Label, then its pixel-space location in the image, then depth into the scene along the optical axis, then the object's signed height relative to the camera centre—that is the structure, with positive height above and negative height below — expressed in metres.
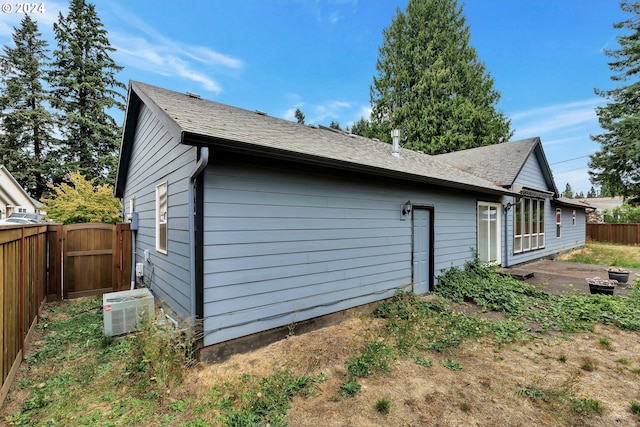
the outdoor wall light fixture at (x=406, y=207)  5.94 +0.16
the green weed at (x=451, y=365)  3.46 -1.89
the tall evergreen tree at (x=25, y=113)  19.19 +6.96
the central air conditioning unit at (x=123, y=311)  4.26 -1.49
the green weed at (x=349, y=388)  2.94 -1.86
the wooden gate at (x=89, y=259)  6.50 -1.07
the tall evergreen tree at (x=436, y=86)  20.53 +9.96
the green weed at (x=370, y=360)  3.35 -1.84
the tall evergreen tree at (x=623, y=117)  17.22 +6.23
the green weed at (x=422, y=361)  3.56 -1.89
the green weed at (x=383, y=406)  2.67 -1.85
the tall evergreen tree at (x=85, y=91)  18.69 +8.49
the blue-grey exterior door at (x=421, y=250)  6.31 -0.82
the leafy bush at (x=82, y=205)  9.18 +0.33
